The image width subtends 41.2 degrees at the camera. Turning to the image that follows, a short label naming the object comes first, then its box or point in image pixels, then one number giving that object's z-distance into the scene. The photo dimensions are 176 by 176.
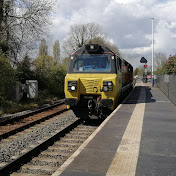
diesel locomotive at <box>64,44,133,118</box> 8.99
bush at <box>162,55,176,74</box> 17.07
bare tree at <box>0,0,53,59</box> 17.52
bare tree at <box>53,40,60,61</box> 72.06
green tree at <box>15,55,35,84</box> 17.00
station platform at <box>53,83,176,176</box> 3.94
